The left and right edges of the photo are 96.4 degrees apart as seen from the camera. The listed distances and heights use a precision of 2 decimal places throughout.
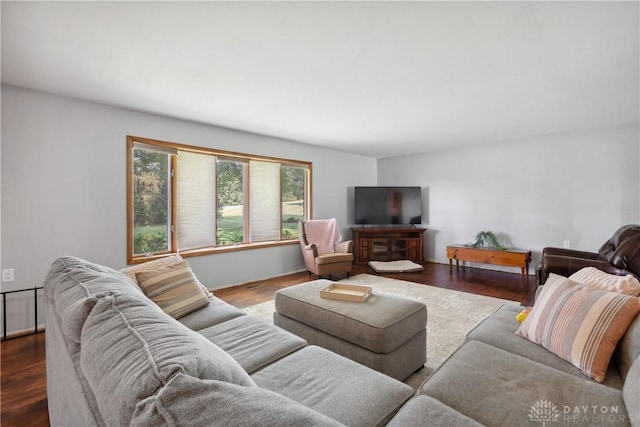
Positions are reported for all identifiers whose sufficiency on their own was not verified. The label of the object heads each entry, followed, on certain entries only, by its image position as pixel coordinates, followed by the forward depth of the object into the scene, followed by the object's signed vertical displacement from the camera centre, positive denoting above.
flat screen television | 6.04 +0.17
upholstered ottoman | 1.76 -0.76
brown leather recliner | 2.35 -0.44
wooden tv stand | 5.74 -0.63
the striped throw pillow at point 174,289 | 1.87 -0.51
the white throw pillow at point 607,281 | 1.40 -0.38
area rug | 2.28 -1.08
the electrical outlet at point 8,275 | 2.58 -0.54
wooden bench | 4.44 -0.72
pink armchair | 4.42 -0.59
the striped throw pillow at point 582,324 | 1.23 -0.52
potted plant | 4.94 -0.51
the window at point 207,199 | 3.47 +0.21
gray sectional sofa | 0.53 -0.65
